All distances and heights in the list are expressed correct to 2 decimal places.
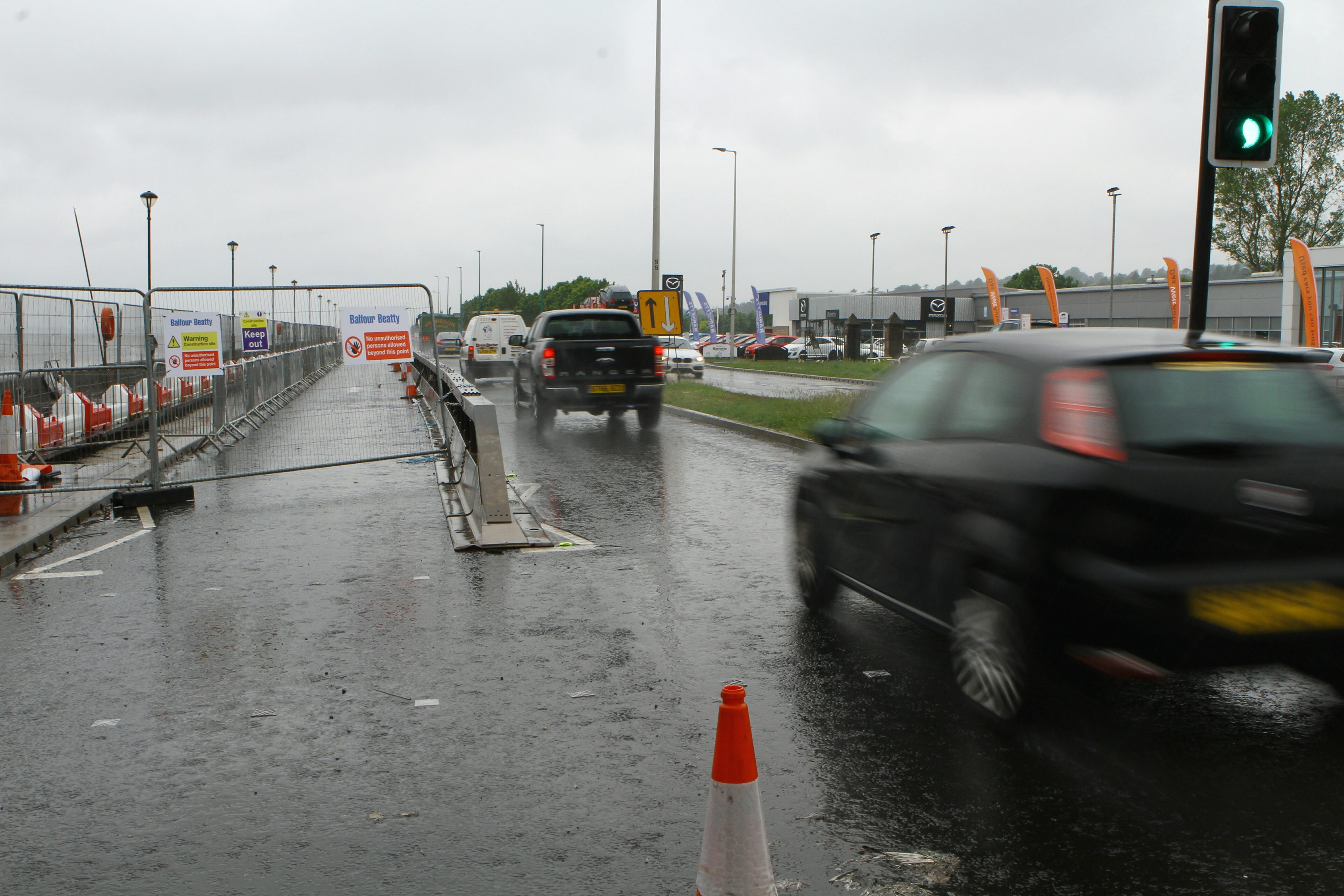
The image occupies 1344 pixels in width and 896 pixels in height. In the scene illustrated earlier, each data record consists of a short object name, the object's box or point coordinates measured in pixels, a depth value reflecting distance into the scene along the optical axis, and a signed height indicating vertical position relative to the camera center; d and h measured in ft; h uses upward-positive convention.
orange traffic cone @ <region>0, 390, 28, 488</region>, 36.11 -3.01
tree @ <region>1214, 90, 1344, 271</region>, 217.97 +34.12
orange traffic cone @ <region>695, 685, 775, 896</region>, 10.05 -3.99
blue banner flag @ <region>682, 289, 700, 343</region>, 247.70 +8.91
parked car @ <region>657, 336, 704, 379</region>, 127.85 +0.18
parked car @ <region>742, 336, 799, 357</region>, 230.89 +3.99
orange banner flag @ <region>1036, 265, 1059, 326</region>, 184.65 +12.54
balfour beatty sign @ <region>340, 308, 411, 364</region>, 43.73 +0.85
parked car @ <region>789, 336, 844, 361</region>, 218.79 +2.24
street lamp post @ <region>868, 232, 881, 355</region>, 208.94 +13.63
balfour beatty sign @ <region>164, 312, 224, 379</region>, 45.06 +0.37
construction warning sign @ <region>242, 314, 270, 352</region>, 88.43 +1.71
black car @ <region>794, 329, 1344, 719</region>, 13.38 -1.76
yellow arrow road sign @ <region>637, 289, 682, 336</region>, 82.64 +3.52
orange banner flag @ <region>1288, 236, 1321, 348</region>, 123.54 +8.66
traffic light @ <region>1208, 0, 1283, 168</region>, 24.82 +6.07
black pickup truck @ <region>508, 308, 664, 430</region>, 61.82 -0.87
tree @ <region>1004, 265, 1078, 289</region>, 471.21 +35.29
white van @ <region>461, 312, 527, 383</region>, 135.95 +1.69
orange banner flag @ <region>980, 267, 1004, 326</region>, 190.29 +11.20
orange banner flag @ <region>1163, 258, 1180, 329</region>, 174.60 +12.51
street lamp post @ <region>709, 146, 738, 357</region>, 200.57 +7.41
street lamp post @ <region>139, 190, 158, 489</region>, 35.94 -1.35
